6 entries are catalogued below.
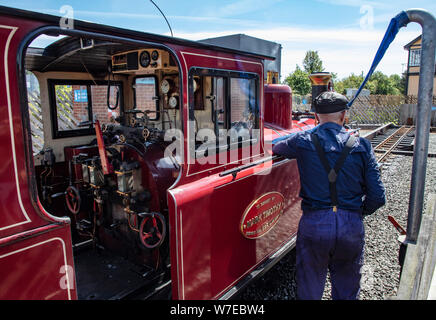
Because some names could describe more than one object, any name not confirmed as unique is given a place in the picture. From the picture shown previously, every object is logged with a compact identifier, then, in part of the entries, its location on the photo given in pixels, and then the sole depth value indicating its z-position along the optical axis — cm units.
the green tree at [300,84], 3516
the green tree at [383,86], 5847
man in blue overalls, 246
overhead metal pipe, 239
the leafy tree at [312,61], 4953
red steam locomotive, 172
